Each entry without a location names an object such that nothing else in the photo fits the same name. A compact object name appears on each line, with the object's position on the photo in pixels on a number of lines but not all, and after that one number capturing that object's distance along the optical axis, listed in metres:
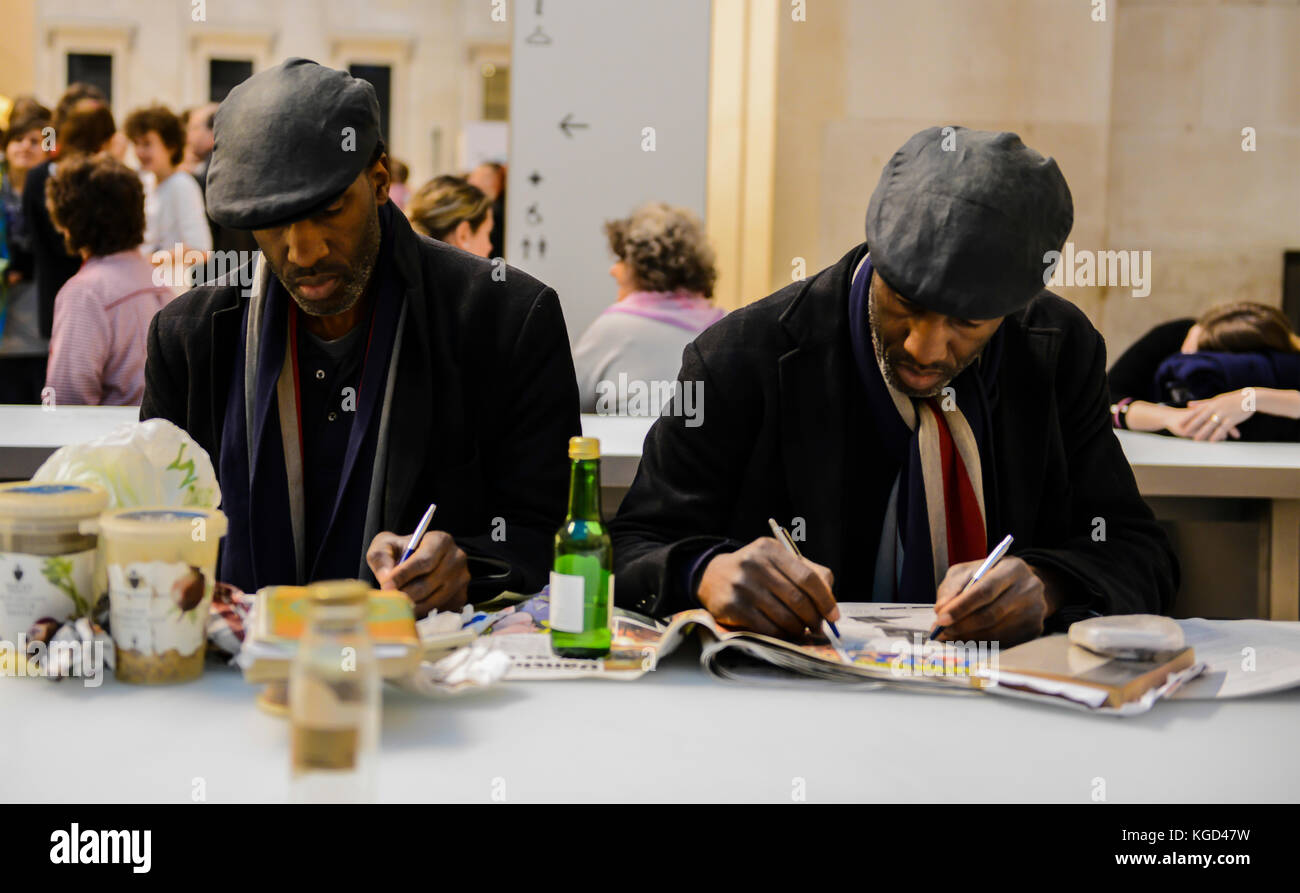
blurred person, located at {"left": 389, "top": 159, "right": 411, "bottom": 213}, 9.55
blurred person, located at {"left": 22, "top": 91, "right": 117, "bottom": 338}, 5.06
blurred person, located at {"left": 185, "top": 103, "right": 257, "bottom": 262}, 6.88
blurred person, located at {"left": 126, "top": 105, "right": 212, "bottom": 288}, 6.16
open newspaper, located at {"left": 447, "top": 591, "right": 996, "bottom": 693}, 1.44
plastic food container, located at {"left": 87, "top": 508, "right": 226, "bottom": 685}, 1.31
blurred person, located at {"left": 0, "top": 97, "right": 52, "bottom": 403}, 4.77
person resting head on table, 3.51
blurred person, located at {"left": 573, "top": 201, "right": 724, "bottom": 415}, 4.19
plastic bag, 1.46
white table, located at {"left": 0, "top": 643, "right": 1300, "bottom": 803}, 1.12
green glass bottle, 1.42
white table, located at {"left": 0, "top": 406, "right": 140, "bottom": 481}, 2.62
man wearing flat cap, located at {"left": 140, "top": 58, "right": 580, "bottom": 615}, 2.02
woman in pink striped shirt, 4.02
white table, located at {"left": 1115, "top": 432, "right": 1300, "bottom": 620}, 2.89
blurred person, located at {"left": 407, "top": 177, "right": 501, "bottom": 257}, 5.01
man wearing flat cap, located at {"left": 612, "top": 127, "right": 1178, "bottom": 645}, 1.76
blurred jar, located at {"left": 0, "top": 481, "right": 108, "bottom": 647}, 1.31
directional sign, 5.80
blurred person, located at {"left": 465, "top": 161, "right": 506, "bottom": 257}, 7.69
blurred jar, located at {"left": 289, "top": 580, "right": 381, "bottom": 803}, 0.88
